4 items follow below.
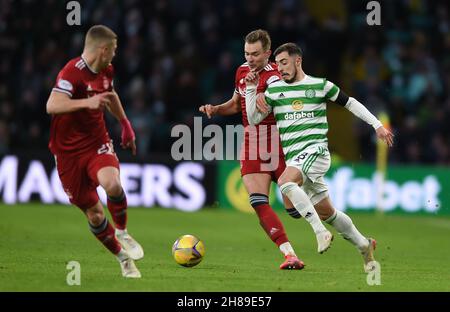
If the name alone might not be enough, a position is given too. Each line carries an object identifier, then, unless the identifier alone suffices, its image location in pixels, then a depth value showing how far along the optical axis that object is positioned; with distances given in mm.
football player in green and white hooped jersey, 19594
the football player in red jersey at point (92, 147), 17828
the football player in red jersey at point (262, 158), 20672
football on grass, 20281
